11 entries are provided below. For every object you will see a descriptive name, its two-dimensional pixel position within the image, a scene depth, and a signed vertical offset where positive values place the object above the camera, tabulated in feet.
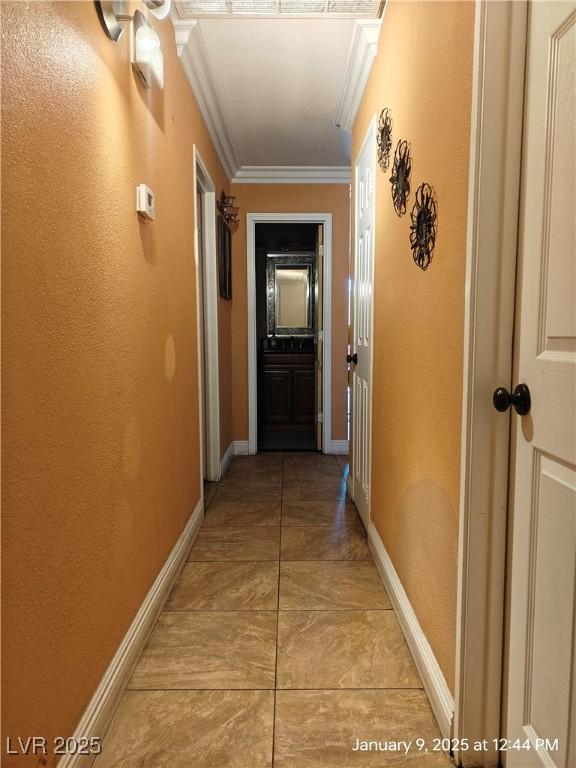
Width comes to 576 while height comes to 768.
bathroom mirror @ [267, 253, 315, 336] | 19.17 +1.29
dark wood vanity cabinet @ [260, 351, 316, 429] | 18.94 -2.34
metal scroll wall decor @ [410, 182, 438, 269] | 4.99 +1.08
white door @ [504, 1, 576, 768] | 3.07 -0.62
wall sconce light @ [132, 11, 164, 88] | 5.40 +3.08
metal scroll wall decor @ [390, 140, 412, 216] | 5.98 +1.90
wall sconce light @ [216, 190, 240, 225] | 13.01 +3.20
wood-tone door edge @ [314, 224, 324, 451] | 14.90 -0.13
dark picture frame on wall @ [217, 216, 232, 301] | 12.92 +1.87
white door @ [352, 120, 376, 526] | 8.63 +0.07
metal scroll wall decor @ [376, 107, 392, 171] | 6.99 +2.74
